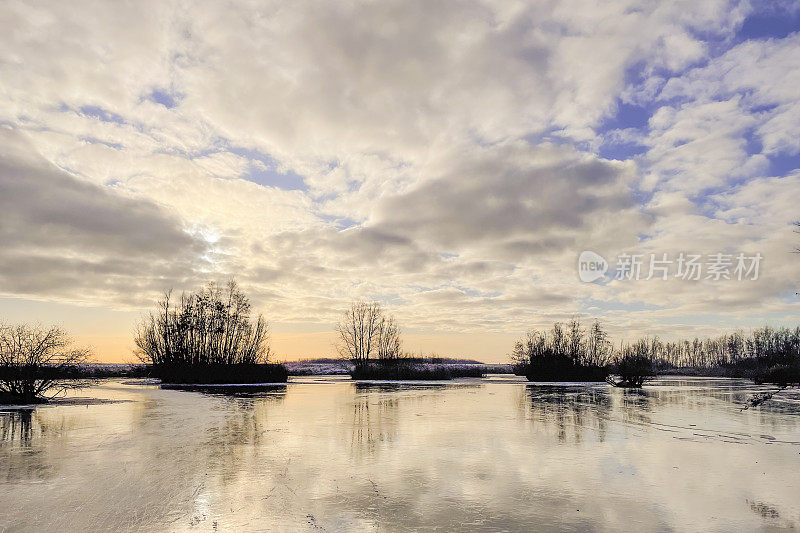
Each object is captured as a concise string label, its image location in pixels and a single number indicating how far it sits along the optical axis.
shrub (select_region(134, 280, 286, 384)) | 52.34
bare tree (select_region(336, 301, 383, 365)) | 76.44
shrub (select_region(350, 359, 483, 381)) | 47.25
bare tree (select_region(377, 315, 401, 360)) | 75.12
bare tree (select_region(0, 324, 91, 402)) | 19.70
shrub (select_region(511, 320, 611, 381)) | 44.59
